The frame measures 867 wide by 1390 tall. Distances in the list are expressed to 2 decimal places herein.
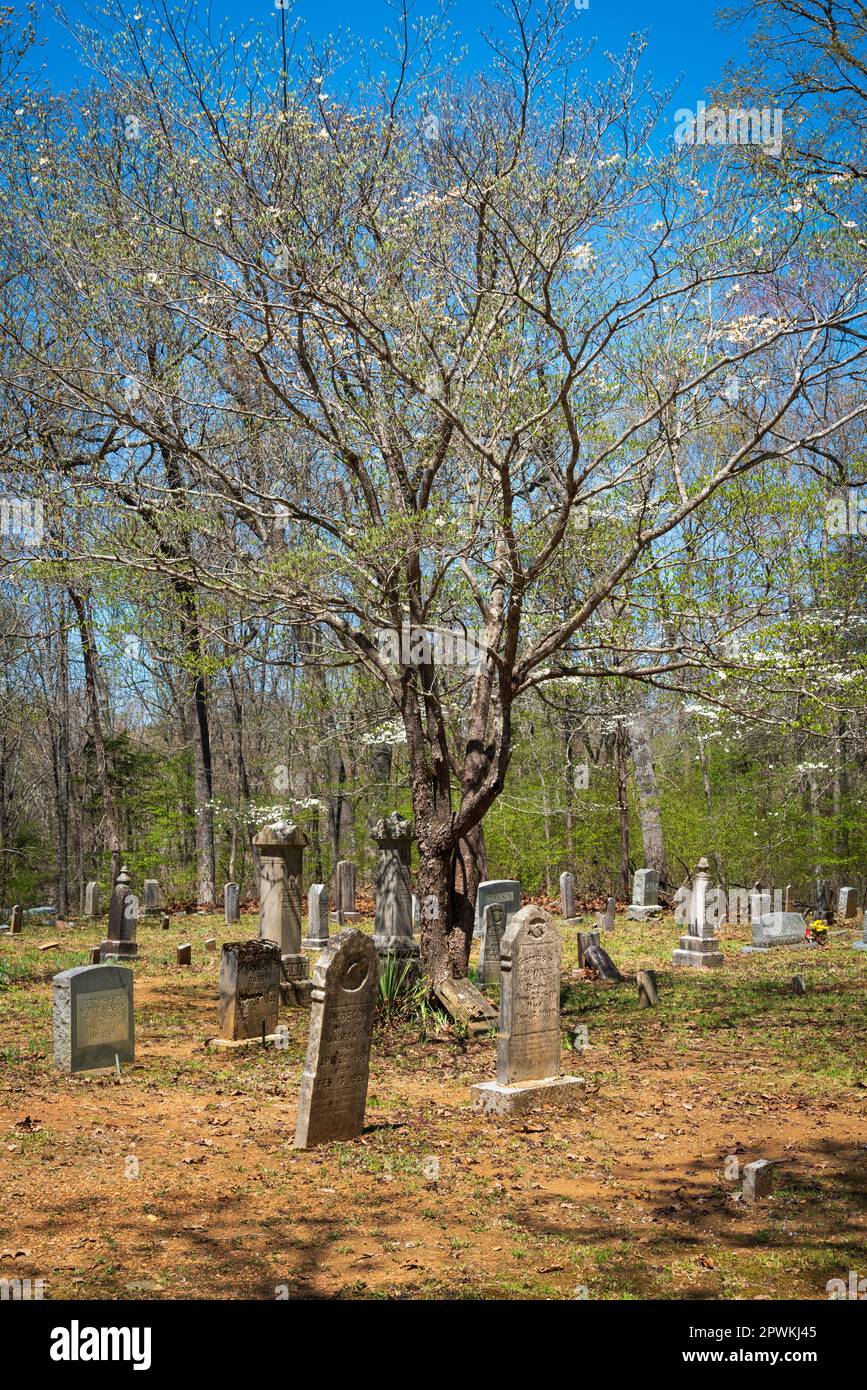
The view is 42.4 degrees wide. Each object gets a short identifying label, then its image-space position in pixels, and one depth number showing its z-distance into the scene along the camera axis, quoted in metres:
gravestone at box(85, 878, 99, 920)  23.30
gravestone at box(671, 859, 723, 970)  16.12
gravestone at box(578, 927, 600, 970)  14.98
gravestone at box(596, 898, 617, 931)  20.58
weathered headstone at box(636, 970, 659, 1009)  12.52
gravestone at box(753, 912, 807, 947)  17.78
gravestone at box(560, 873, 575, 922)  22.02
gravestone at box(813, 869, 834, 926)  19.94
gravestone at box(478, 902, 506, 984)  14.16
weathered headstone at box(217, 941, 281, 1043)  10.86
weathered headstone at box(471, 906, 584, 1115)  8.27
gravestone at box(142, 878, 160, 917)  23.12
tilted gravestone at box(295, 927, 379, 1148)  7.45
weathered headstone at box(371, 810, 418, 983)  14.32
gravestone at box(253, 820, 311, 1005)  14.27
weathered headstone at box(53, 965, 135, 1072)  9.41
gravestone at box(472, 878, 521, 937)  17.62
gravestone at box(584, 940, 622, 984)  14.60
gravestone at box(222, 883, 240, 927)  21.89
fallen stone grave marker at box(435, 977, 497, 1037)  11.02
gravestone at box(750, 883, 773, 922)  20.42
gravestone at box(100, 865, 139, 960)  16.78
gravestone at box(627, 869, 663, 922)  22.31
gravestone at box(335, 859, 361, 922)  21.58
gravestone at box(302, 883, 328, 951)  17.73
